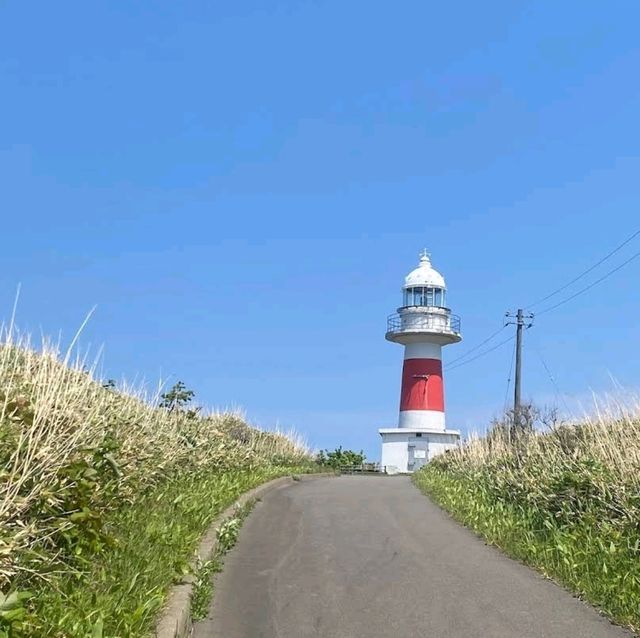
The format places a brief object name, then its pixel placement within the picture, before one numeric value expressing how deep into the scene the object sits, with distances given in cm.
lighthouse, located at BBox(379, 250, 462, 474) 3894
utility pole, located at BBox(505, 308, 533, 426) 3512
